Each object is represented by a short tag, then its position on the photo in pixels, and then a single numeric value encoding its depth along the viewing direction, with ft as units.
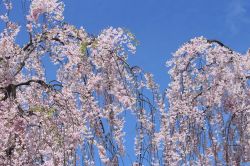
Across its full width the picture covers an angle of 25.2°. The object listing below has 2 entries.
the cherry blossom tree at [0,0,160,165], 23.15
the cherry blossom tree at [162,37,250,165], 28.76
